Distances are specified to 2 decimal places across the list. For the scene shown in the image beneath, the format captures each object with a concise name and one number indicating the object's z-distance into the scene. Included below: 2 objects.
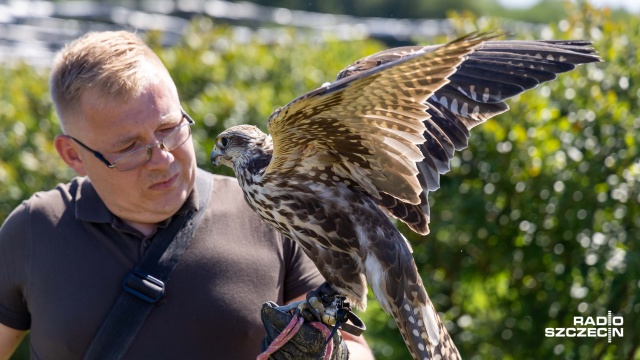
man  5.68
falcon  5.15
